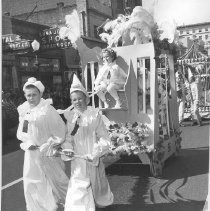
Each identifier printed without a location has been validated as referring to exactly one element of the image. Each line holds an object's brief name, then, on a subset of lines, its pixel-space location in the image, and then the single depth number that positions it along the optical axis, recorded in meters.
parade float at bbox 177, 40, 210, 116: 13.79
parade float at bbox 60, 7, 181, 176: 5.50
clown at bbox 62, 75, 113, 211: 3.79
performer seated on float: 5.77
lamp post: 14.08
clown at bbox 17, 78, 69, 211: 3.99
